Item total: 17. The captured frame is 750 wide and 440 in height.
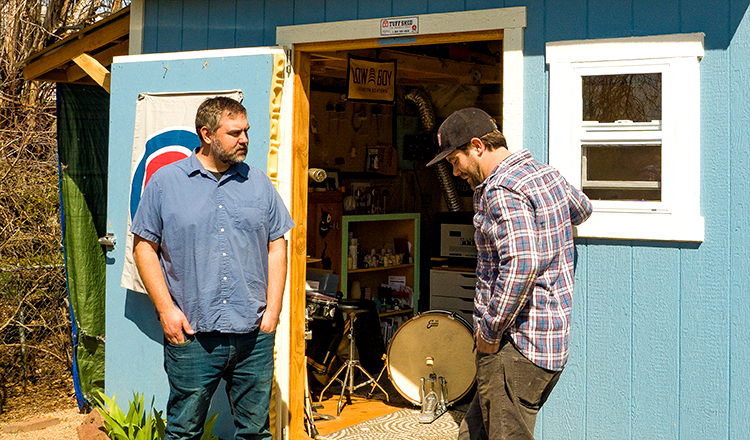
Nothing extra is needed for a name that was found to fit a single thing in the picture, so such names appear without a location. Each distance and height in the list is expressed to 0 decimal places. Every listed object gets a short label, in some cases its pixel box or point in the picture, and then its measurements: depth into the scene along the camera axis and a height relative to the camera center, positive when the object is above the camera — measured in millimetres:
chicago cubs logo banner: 4812 +604
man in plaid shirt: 2986 -120
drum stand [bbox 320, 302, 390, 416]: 6258 -1010
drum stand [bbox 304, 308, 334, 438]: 5293 -1210
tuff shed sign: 4508 +1223
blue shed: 3729 +412
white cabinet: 7039 -447
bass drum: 5906 -864
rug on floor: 5391 -1331
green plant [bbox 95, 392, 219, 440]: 4715 -1158
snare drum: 5918 -508
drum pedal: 5773 -1168
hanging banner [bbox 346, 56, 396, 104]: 6426 +1329
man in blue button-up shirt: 3586 -142
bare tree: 6469 -312
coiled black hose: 8234 +819
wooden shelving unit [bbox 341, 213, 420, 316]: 7758 -10
